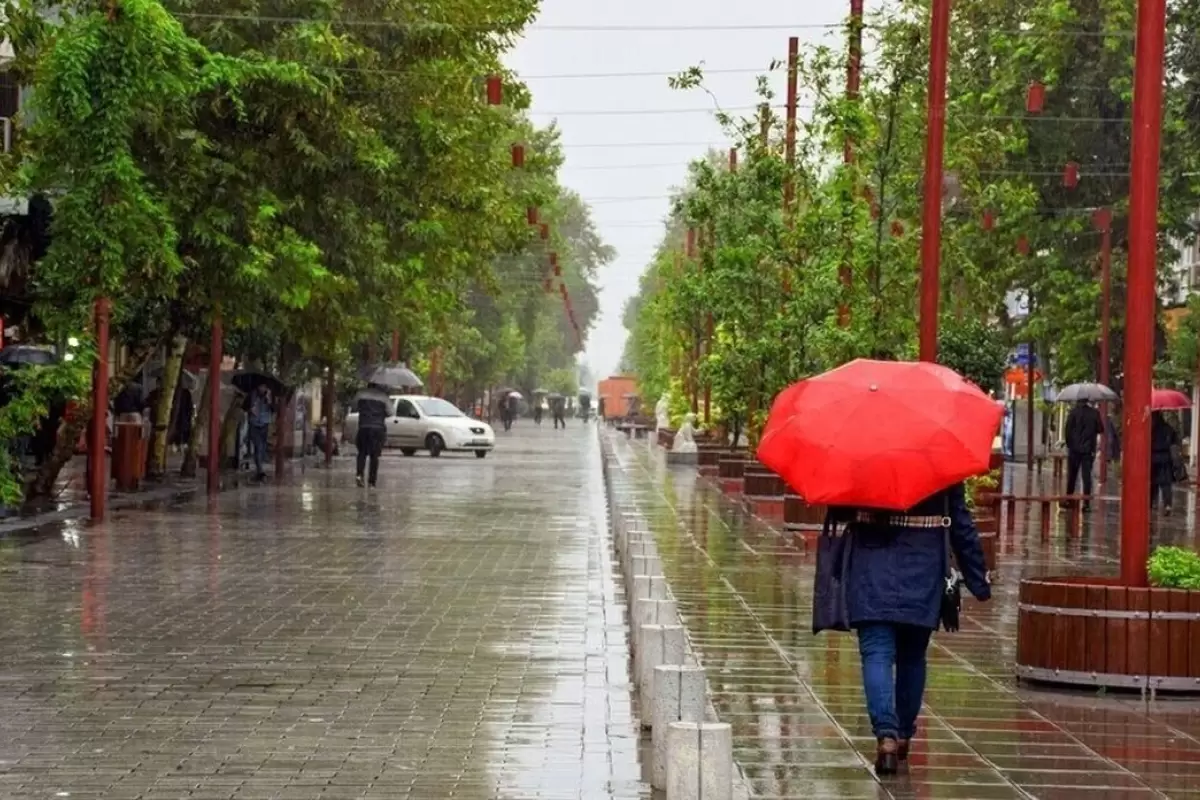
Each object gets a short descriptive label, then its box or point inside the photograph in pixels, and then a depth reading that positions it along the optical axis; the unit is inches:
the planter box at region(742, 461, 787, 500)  1359.5
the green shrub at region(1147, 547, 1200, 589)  517.3
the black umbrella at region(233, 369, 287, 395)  1656.7
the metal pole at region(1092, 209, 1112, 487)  1918.1
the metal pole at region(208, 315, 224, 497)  1368.1
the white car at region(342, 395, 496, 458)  2432.3
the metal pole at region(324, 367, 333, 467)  1955.0
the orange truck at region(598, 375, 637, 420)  6407.5
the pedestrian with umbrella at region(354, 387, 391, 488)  1535.4
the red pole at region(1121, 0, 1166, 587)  522.9
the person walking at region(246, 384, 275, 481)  1619.1
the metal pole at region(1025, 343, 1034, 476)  2165.4
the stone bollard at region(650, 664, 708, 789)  370.3
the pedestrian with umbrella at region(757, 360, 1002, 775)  395.5
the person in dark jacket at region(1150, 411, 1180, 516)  1350.9
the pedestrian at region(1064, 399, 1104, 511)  1438.2
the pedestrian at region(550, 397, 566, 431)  4822.8
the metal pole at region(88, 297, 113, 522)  1095.0
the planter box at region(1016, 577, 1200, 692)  506.9
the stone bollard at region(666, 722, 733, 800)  314.0
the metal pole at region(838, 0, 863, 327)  1048.8
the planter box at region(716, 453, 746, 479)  1643.7
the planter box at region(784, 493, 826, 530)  1012.1
